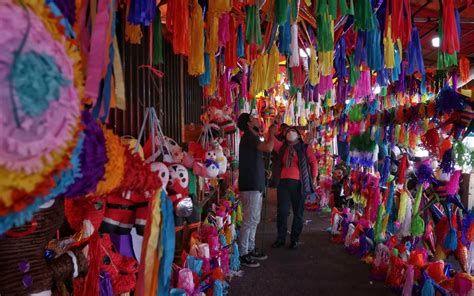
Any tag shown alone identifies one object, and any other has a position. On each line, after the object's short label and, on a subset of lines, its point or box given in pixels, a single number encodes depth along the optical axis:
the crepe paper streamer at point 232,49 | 2.14
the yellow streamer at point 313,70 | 2.50
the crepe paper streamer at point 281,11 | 1.58
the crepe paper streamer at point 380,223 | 3.50
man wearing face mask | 3.34
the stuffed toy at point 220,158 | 2.10
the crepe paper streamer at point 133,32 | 1.53
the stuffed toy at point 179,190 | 1.44
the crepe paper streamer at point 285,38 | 1.80
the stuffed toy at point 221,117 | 2.94
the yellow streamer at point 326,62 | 2.11
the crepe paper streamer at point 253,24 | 1.81
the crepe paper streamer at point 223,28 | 2.02
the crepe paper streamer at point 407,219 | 3.10
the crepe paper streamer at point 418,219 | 2.90
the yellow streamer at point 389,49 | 2.17
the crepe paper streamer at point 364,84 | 3.26
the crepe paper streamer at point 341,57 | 2.74
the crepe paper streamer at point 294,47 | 1.83
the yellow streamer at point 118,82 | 0.79
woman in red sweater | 4.02
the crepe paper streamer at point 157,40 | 1.70
